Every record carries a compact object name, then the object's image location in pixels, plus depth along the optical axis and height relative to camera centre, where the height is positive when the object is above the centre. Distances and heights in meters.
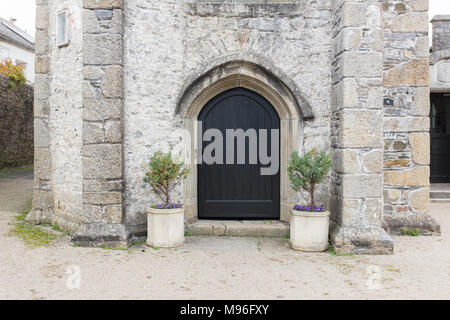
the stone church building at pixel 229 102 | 4.73 +0.90
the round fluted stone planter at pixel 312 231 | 4.74 -0.80
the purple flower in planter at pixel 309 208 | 4.85 -0.54
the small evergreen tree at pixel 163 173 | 4.85 -0.08
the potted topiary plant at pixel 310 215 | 4.72 -0.61
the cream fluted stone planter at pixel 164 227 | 4.82 -0.77
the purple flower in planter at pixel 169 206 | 4.94 -0.51
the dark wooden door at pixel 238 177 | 5.75 -0.16
